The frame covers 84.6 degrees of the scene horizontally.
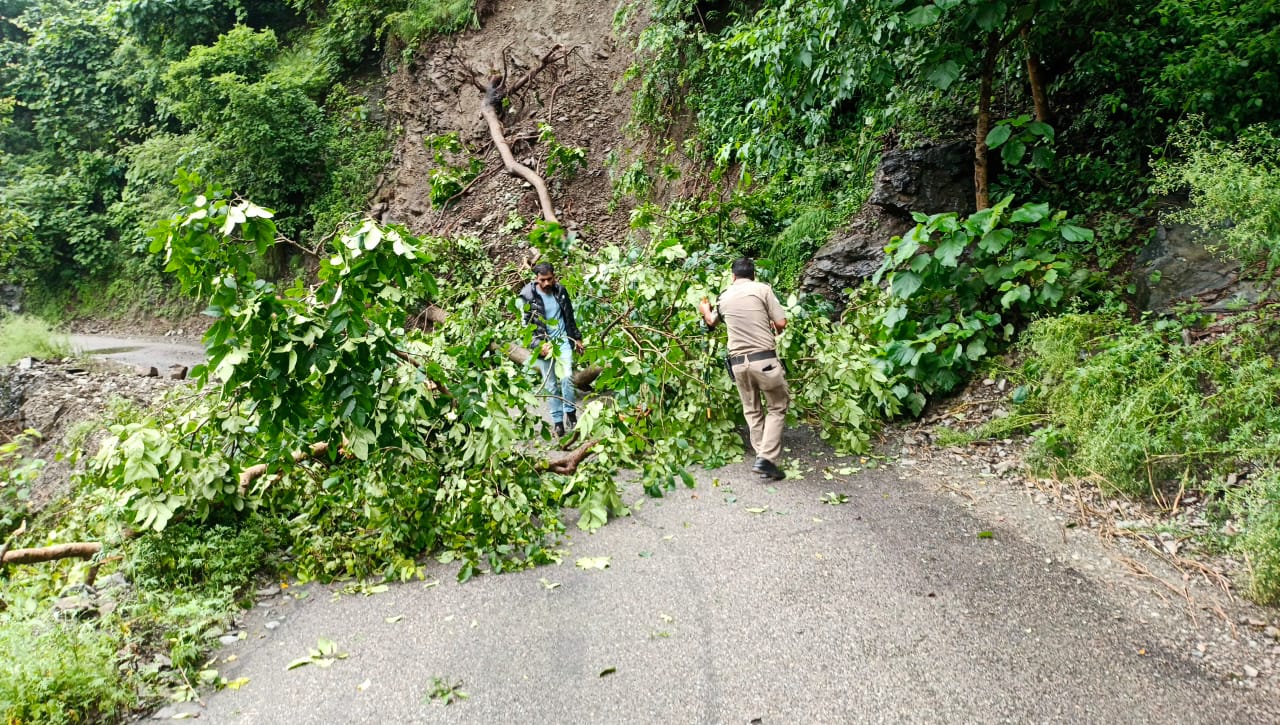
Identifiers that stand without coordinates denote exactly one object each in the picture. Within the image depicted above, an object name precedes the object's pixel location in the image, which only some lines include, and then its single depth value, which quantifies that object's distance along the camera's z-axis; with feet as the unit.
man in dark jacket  20.84
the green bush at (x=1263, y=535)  9.96
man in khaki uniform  16.83
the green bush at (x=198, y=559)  12.81
